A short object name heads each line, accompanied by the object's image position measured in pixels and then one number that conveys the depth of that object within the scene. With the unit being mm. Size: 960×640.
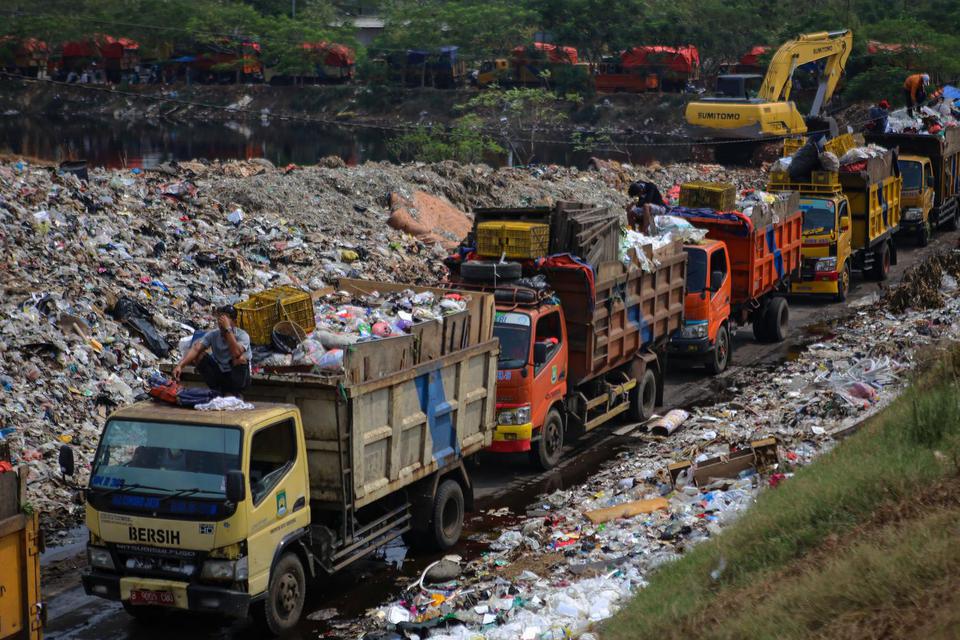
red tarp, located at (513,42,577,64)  77750
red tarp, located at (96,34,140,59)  88500
